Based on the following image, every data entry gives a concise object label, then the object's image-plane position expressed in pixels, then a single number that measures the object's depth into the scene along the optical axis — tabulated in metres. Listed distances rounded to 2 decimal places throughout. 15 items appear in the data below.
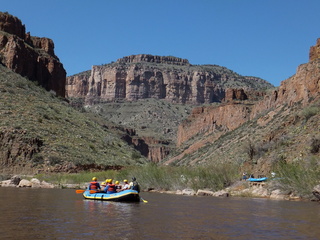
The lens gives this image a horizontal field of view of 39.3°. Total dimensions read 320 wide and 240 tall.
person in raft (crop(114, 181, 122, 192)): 28.07
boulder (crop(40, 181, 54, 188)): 39.84
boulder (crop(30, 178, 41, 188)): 39.66
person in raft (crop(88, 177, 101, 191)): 27.90
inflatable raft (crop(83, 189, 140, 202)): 24.33
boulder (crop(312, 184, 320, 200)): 23.44
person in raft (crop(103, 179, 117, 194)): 26.23
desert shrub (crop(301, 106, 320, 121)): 43.98
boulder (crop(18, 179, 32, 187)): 39.44
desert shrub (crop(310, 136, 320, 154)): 33.50
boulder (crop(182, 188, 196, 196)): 32.84
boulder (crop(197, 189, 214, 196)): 31.54
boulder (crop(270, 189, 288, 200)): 28.23
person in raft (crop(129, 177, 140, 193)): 25.55
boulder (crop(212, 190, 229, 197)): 30.42
